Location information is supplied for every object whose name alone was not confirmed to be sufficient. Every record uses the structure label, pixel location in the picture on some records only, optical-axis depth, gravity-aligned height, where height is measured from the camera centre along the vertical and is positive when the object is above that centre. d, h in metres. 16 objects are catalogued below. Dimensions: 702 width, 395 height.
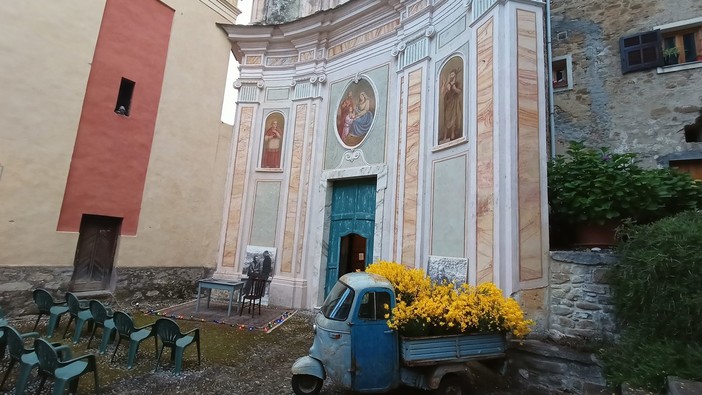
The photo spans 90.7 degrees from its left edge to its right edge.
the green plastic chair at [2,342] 4.06 -1.42
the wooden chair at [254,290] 7.38 -1.19
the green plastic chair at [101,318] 4.77 -1.30
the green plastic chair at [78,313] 5.18 -1.31
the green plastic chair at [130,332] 4.32 -1.31
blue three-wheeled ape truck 3.60 -1.10
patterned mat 6.63 -1.67
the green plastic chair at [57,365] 3.09 -1.31
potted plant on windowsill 7.95 +4.79
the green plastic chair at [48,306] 5.46 -1.32
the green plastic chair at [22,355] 3.29 -1.32
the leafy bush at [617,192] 4.60 +0.96
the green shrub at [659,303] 3.25 -0.40
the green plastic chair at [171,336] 4.29 -1.30
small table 7.05 -1.01
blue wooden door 8.47 +0.70
